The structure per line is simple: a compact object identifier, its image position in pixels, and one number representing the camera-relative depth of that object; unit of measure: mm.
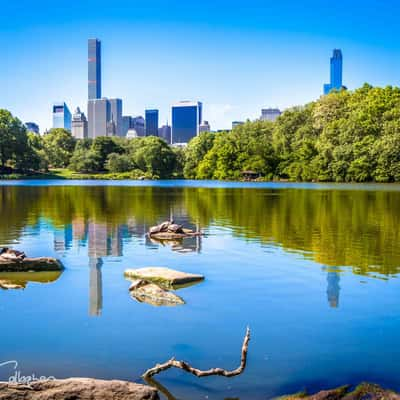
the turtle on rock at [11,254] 13555
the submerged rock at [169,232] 20275
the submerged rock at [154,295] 10414
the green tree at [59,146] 139250
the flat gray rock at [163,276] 11914
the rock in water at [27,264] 13398
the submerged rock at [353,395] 6199
